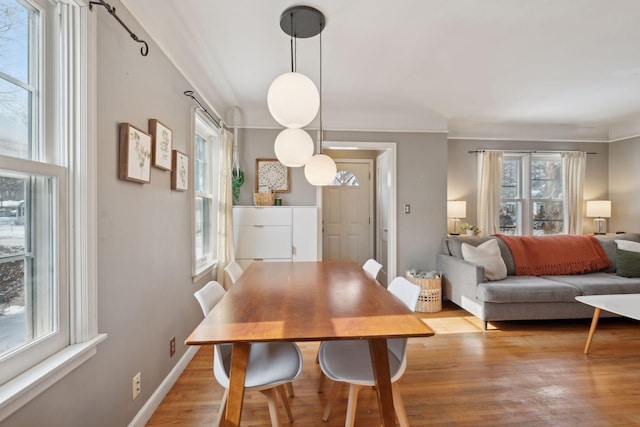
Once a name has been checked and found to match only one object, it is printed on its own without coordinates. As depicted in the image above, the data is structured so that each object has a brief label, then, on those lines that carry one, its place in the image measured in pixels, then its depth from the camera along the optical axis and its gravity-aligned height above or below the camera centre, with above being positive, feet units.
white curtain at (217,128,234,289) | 10.39 +0.02
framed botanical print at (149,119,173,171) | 5.95 +1.42
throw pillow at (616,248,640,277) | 10.89 -1.94
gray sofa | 9.87 -2.73
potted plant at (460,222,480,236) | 13.61 -0.84
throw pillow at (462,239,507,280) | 10.79 -1.72
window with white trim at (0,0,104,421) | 3.24 +0.15
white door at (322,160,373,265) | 16.84 -0.15
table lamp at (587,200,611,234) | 14.32 -0.05
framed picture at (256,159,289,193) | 12.60 +1.54
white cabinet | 11.53 -0.84
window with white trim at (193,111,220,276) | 9.50 +0.72
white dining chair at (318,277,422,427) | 4.58 -2.46
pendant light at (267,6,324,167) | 4.94 +1.87
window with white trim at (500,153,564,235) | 14.97 +0.76
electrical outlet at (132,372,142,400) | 5.26 -3.08
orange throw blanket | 11.69 -1.75
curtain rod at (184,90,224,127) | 7.83 +3.11
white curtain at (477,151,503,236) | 14.37 +0.88
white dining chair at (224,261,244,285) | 7.08 -1.48
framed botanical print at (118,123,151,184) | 4.93 +1.00
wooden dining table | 3.67 -1.50
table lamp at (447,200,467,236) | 13.83 +0.06
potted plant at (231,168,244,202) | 12.02 +1.27
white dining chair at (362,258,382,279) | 7.46 -1.47
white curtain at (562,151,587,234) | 14.61 +1.23
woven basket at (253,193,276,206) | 11.91 +0.50
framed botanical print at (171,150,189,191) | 6.94 +0.98
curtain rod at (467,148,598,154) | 14.67 +2.95
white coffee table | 7.43 -2.46
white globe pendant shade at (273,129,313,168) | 6.36 +1.40
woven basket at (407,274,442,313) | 11.88 -3.38
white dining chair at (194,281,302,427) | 4.42 -2.45
